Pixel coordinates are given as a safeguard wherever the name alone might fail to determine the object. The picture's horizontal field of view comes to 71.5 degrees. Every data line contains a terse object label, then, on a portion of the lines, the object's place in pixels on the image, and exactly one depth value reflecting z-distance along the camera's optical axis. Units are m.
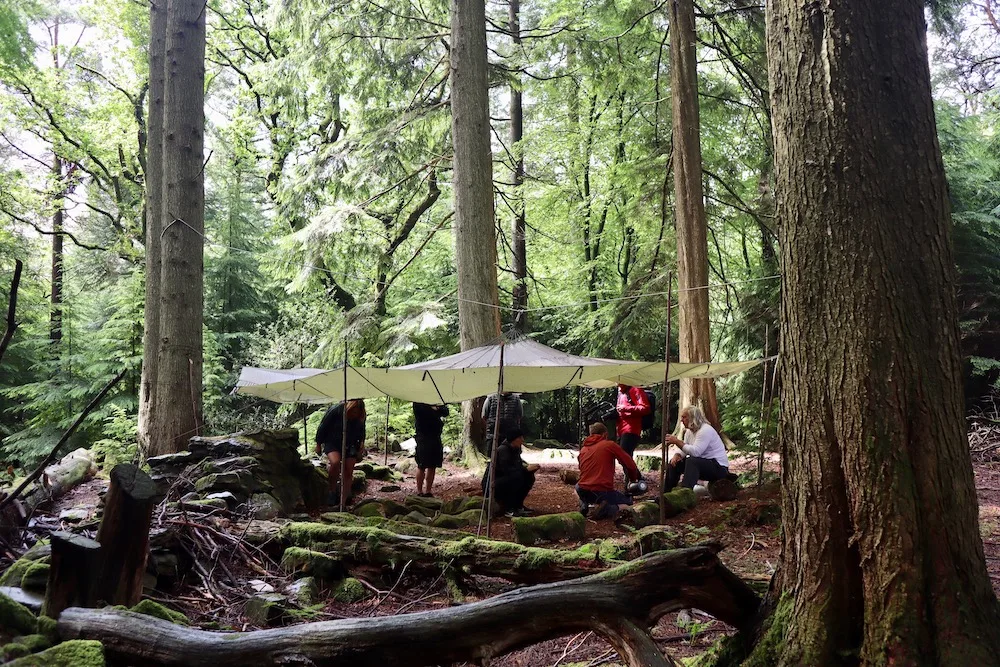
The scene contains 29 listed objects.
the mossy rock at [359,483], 7.83
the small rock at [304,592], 3.67
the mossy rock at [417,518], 5.72
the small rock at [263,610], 3.27
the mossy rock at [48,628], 2.37
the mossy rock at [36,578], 2.85
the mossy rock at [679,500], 5.77
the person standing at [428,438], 7.25
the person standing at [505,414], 6.55
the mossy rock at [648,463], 9.09
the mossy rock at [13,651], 2.06
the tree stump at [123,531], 2.79
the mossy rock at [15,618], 2.35
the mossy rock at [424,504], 6.42
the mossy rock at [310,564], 4.03
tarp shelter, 5.46
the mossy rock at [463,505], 6.34
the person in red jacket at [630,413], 7.49
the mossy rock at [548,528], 4.93
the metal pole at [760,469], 6.29
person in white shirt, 6.41
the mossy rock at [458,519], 5.60
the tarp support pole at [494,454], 5.11
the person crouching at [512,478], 6.38
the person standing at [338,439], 6.77
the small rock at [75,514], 4.13
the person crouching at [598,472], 5.98
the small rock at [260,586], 3.71
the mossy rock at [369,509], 5.95
